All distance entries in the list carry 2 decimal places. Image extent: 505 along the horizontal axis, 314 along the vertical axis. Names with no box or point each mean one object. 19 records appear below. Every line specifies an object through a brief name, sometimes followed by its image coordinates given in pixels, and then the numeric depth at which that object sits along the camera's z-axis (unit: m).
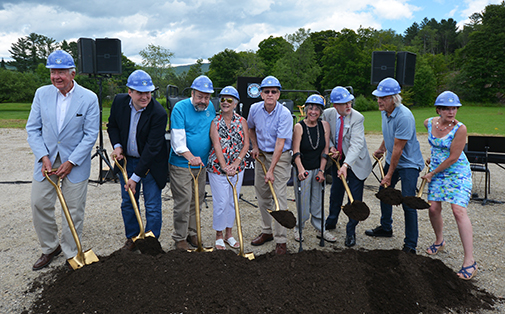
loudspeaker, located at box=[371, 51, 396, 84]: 6.69
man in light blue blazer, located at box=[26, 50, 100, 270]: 3.34
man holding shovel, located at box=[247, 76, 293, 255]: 3.75
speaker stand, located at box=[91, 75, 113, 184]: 6.23
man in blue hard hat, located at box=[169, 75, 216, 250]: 3.52
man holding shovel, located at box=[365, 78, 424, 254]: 3.61
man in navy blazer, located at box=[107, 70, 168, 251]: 3.43
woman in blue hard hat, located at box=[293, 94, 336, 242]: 3.87
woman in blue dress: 3.35
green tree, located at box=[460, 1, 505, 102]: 38.66
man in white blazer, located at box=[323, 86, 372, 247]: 3.90
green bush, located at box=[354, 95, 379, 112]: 35.06
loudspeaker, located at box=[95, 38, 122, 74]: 7.24
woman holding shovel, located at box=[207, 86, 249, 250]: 3.62
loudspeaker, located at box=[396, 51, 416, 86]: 6.63
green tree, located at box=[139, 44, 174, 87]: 46.81
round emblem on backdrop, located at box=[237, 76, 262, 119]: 8.10
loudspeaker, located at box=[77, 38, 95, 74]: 7.21
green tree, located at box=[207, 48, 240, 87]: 49.28
